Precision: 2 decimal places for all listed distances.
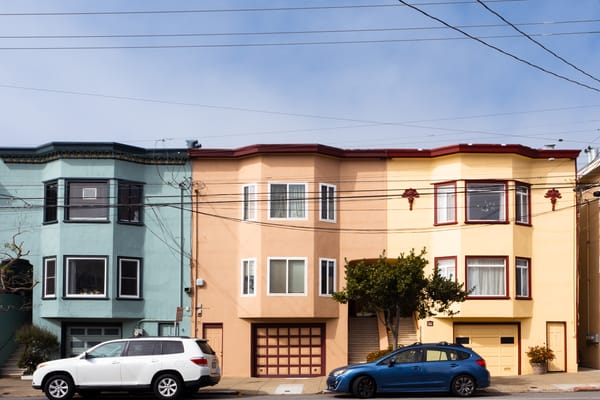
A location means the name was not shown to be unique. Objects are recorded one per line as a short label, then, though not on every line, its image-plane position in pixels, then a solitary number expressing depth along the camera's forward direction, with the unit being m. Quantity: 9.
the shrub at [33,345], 31.28
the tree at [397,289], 26.04
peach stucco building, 31.91
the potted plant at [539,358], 31.36
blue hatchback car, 23.31
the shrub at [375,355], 28.62
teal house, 32.19
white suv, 23.22
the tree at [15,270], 32.12
